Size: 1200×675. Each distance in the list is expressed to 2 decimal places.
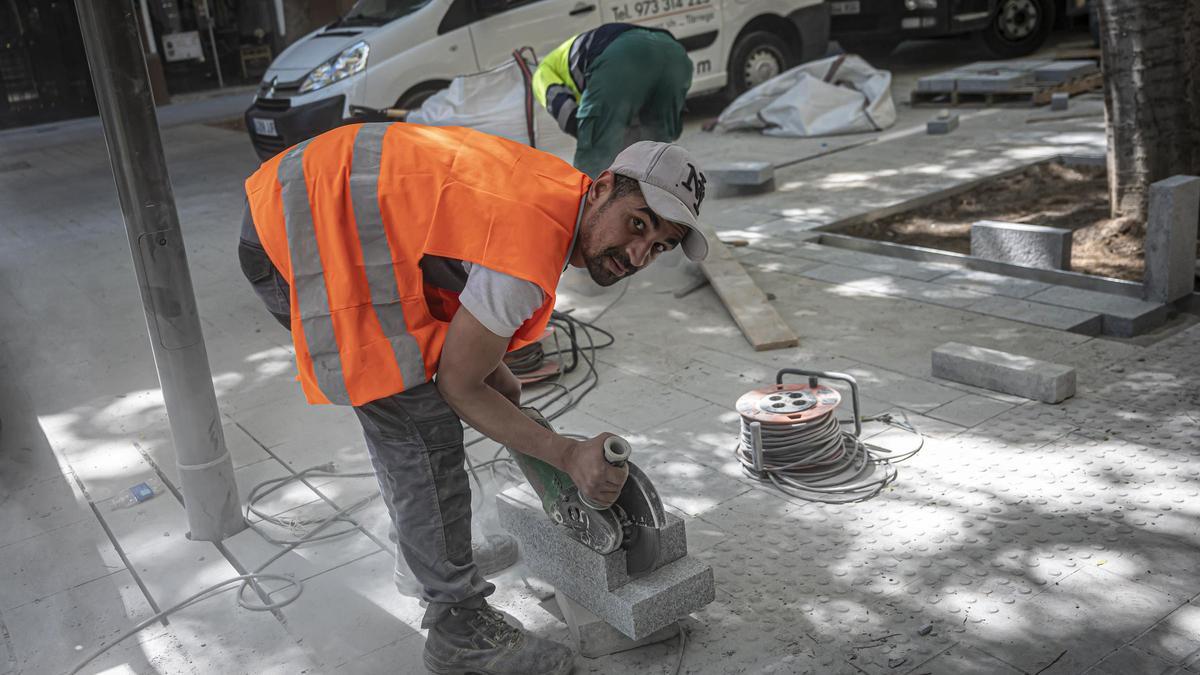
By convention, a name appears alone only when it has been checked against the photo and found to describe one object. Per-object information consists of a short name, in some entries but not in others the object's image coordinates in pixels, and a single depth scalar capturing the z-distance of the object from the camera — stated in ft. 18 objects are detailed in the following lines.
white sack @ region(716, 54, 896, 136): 34.96
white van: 31.24
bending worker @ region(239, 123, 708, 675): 8.24
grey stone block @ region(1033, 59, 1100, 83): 36.22
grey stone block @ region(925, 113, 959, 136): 32.89
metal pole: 11.35
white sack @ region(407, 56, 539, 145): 21.24
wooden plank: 17.52
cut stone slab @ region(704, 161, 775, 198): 27.63
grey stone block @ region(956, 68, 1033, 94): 35.91
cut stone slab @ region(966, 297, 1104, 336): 17.25
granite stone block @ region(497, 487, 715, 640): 9.64
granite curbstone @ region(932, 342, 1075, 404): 14.51
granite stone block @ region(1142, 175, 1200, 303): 17.29
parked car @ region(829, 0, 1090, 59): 41.88
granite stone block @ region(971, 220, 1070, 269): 19.34
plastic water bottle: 13.87
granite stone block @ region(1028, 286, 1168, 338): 17.08
